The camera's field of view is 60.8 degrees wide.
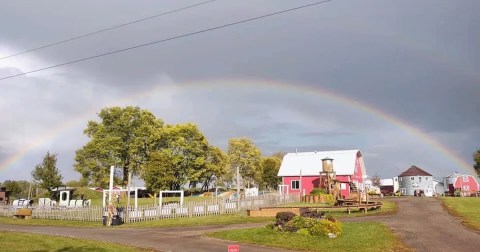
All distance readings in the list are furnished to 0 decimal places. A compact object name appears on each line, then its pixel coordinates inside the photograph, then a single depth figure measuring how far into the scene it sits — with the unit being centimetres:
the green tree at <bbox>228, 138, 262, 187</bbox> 9644
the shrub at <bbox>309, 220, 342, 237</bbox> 1900
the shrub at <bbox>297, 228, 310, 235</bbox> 1933
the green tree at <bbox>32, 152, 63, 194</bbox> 6031
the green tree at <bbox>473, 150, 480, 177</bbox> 10839
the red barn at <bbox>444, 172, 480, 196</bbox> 11001
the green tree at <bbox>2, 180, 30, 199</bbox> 9701
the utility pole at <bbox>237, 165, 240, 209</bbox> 3722
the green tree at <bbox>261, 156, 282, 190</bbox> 10400
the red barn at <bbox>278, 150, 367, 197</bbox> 6278
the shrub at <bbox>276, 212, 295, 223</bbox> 2089
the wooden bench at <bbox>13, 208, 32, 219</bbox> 3728
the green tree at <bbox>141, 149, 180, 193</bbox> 6159
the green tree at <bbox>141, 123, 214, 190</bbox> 7512
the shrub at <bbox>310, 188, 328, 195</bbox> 5016
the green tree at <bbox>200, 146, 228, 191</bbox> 7881
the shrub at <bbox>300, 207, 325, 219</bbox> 2123
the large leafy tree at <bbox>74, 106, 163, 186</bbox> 7100
